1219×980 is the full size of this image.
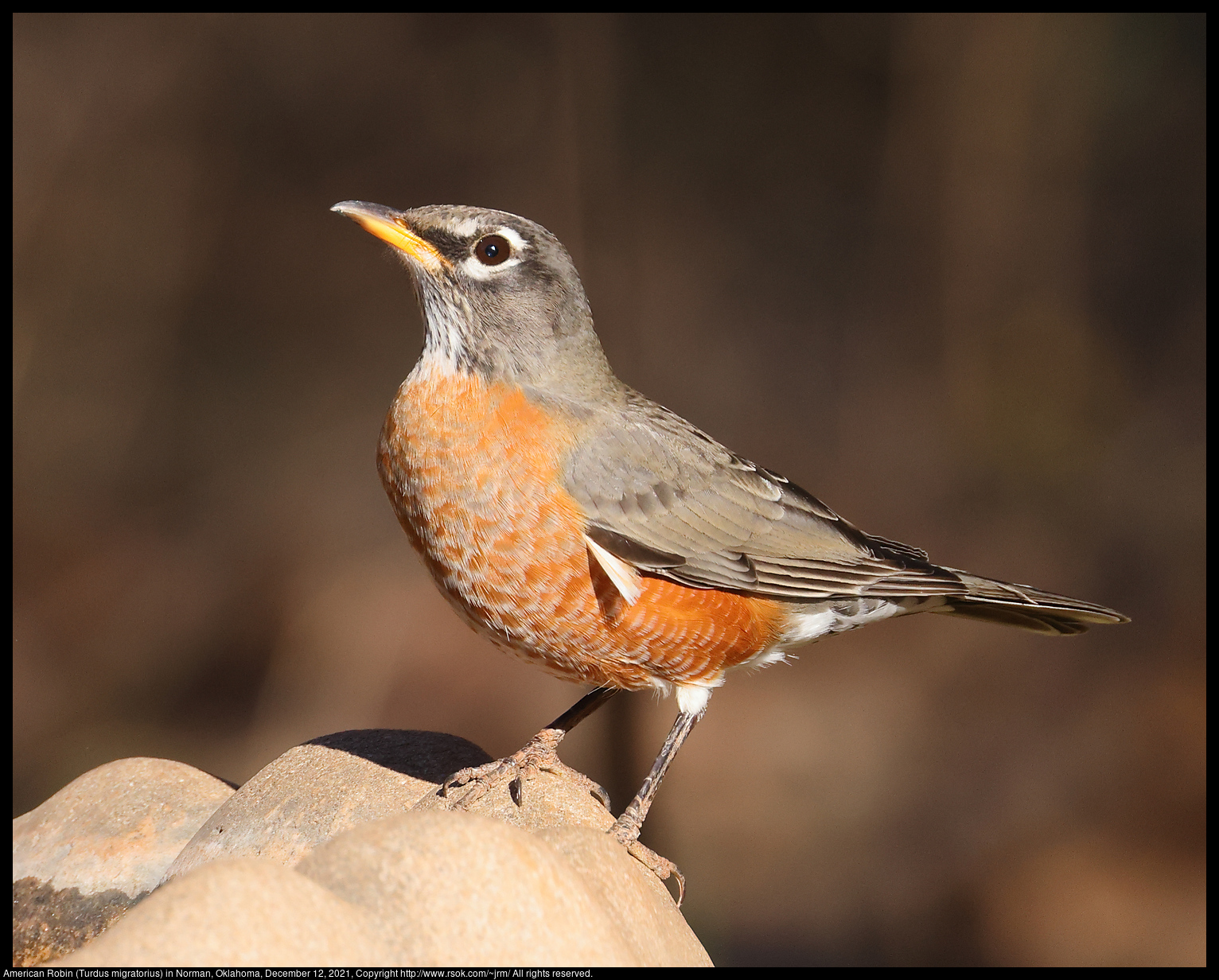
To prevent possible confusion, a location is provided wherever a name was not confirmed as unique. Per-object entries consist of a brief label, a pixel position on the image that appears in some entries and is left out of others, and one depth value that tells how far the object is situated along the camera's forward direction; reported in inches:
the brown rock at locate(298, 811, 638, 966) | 151.6
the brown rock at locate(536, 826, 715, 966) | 174.7
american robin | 244.7
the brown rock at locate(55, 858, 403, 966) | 138.7
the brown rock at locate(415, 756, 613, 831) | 228.8
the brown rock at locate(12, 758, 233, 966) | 240.7
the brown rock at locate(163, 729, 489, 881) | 226.5
